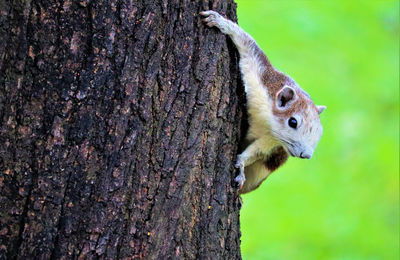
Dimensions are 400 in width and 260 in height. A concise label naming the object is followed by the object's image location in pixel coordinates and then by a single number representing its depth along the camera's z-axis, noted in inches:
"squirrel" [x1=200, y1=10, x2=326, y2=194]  255.3
